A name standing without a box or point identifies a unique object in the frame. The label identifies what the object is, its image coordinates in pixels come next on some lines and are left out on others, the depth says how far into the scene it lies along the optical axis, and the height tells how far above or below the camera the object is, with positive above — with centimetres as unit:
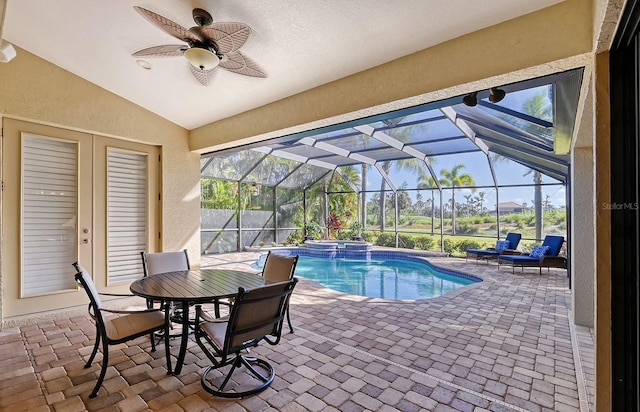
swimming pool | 698 -194
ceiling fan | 232 +142
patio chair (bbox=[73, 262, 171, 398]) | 249 -105
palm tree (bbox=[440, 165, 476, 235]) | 1130 +110
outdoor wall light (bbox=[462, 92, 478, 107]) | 352 +130
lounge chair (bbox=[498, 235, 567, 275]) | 751 -124
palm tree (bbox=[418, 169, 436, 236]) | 1178 +102
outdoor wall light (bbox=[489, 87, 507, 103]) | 337 +131
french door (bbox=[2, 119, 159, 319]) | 397 -4
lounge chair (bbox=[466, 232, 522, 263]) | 890 -123
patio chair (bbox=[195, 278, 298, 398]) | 222 -103
